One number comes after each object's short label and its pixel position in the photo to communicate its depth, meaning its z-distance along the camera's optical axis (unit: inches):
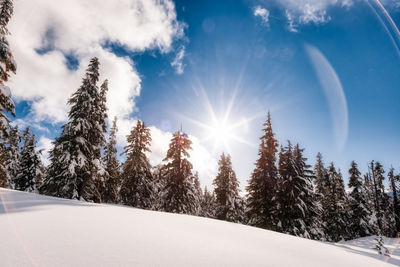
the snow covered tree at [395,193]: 1418.8
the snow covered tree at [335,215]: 1255.5
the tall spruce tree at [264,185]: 839.1
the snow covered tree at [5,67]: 508.4
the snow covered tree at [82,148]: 627.2
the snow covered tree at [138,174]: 968.9
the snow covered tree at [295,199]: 781.9
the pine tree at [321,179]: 1380.4
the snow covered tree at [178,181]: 927.7
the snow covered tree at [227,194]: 1183.6
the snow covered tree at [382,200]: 1592.0
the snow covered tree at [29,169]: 1234.0
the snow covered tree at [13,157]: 1302.9
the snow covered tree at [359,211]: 1327.5
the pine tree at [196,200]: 972.9
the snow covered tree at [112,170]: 1033.5
